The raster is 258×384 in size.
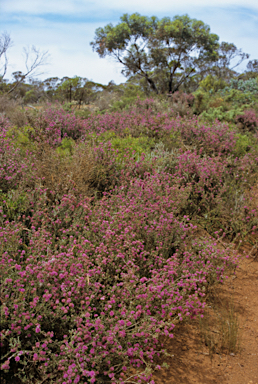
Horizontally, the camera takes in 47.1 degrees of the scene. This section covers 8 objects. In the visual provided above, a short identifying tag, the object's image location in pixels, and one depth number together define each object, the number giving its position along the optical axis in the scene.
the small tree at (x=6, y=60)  20.56
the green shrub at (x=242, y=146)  7.25
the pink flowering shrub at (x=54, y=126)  6.26
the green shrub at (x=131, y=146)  5.46
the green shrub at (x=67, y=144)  5.96
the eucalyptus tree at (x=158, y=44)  23.50
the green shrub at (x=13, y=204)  3.33
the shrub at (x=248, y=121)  10.52
